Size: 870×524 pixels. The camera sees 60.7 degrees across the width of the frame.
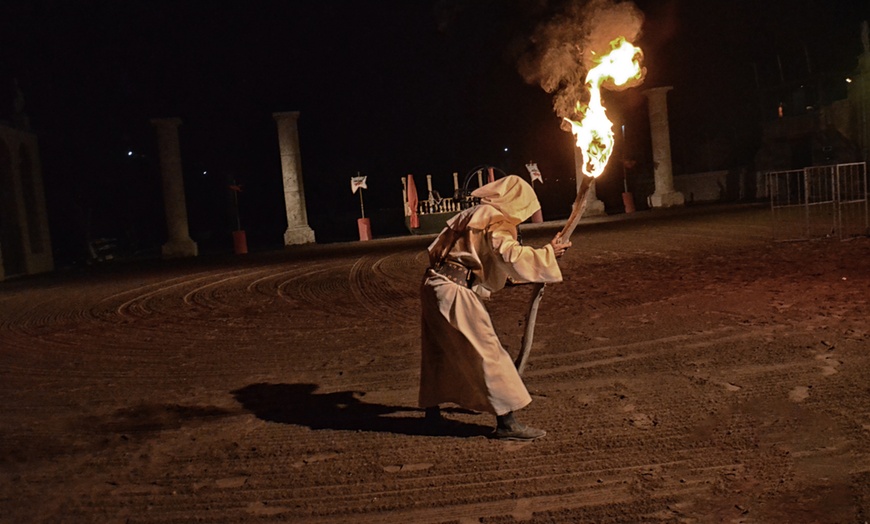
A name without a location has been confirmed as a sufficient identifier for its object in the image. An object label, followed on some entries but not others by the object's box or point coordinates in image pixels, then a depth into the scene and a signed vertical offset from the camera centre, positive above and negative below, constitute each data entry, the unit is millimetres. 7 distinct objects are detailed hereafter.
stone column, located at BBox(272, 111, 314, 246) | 31797 +2055
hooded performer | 5266 -722
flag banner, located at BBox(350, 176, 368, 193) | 33375 +1060
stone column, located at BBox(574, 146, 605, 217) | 36031 -1047
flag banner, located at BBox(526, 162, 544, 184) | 32875 +865
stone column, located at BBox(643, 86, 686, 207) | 36719 +1782
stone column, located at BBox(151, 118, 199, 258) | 31156 +1265
